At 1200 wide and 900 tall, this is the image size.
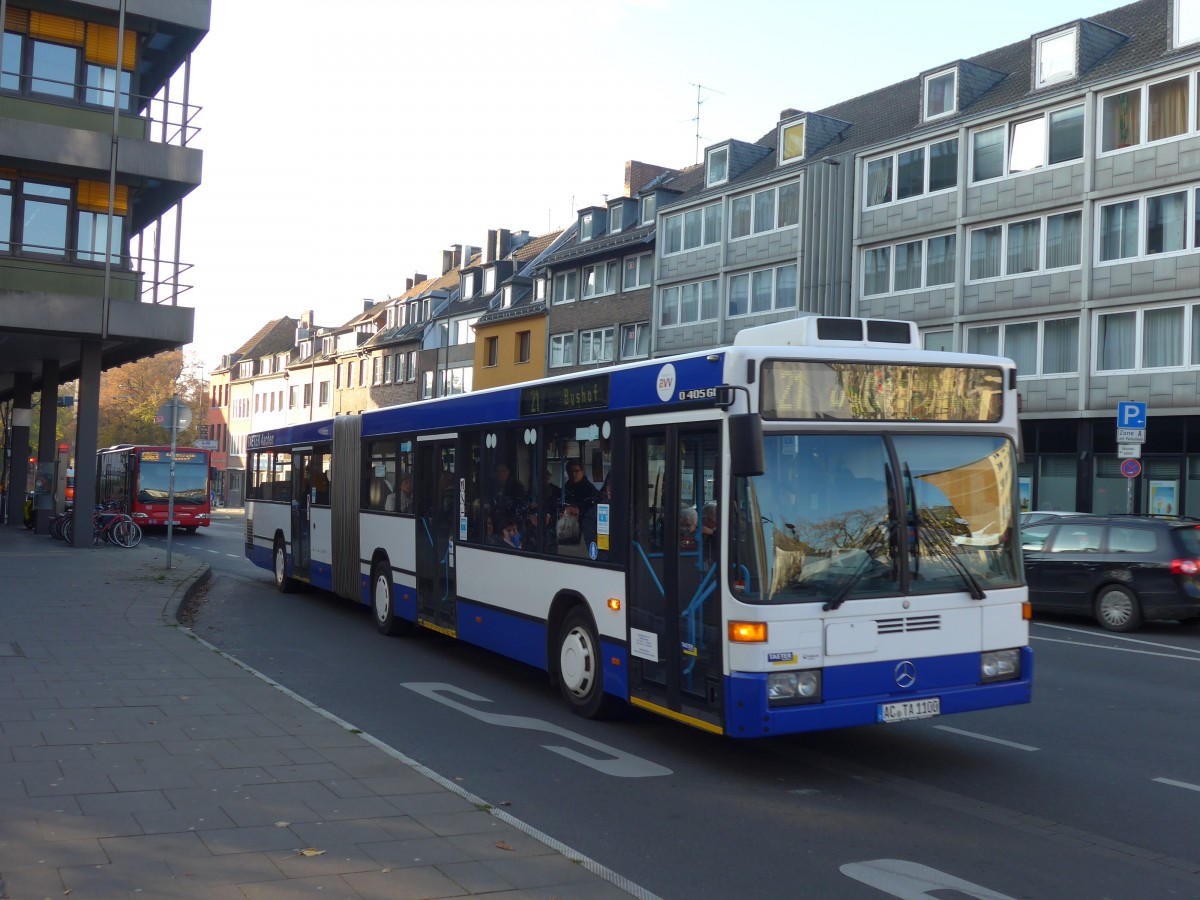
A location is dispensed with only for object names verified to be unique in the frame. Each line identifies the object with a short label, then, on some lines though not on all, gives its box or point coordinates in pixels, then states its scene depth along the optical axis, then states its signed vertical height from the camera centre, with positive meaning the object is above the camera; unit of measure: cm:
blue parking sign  2167 +173
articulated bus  725 -24
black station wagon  1650 -82
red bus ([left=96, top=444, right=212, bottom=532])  4131 -30
